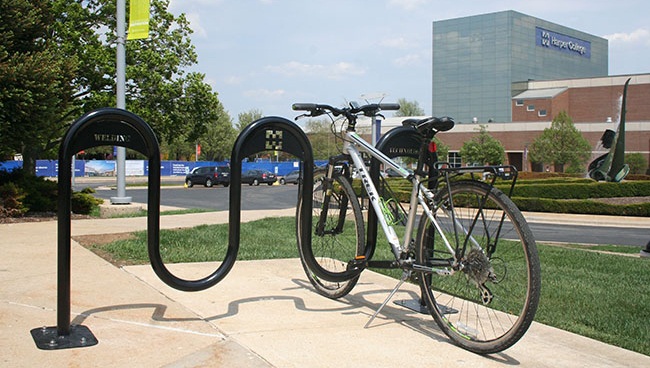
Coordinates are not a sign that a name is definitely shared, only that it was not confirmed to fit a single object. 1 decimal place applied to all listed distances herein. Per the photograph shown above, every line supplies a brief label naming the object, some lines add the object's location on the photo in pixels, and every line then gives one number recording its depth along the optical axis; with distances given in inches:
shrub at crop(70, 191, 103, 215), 555.2
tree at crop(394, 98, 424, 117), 3779.5
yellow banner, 533.6
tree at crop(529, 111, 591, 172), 2118.6
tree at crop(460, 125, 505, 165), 2287.2
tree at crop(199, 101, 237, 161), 2886.3
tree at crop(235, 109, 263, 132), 3302.2
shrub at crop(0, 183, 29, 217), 477.7
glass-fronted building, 3673.7
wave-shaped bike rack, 155.5
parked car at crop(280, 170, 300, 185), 1956.6
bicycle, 153.3
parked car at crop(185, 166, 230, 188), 1722.4
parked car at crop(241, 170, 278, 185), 1840.6
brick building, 2534.4
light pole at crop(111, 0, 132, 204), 550.9
